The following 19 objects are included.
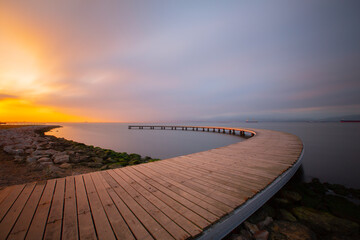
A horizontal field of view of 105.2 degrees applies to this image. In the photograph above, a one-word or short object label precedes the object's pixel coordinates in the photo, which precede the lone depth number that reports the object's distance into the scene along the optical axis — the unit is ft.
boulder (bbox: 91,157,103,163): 24.41
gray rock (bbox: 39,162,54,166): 18.88
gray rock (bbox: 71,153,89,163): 22.62
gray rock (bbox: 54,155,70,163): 21.13
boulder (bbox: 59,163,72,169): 19.33
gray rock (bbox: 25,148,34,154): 25.89
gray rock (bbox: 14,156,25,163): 20.63
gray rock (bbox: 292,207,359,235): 9.11
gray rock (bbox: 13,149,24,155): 24.51
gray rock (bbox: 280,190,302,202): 12.64
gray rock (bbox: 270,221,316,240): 7.99
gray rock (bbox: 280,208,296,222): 9.74
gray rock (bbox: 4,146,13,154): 24.65
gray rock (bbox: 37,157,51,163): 20.23
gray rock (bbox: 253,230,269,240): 7.51
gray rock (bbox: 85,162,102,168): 21.62
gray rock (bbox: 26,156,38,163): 20.08
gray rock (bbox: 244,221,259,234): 7.94
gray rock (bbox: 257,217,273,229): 8.61
